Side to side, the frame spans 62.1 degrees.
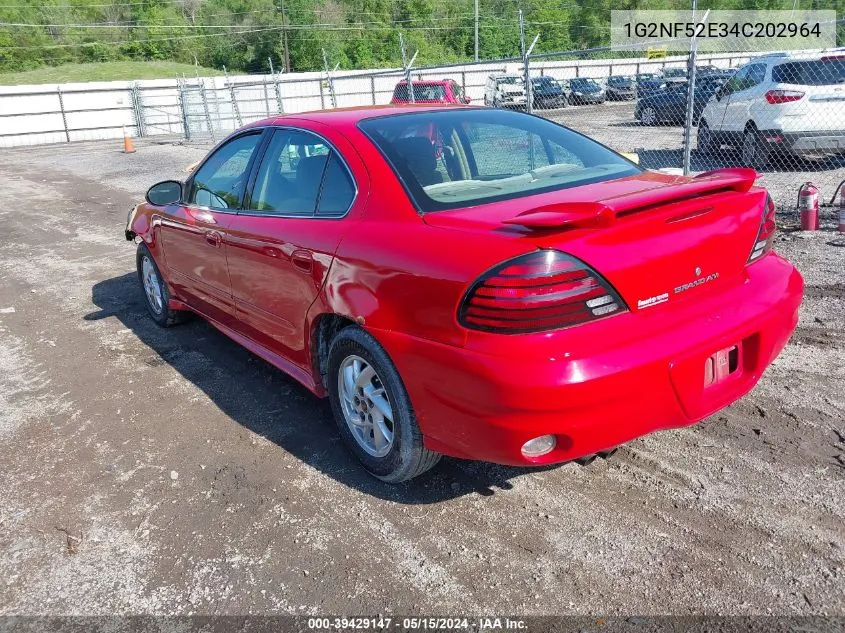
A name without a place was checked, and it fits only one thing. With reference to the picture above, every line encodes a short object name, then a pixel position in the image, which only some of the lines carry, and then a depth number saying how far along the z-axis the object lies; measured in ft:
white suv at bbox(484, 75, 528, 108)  78.33
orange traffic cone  71.10
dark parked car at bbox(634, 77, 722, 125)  64.13
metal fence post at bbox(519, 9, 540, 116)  29.55
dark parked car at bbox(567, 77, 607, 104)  87.64
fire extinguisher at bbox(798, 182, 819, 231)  22.54
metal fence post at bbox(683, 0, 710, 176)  24.23
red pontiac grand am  8.00
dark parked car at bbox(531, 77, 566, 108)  81.95
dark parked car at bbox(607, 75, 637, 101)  101.26
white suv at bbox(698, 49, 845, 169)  31.07
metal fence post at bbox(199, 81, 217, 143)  71.60
